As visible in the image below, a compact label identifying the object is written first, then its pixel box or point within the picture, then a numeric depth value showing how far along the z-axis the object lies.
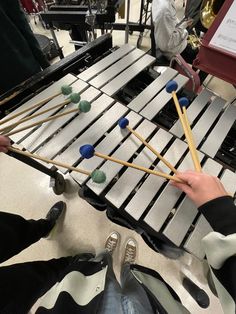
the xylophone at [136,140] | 0.76
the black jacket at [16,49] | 1.03
